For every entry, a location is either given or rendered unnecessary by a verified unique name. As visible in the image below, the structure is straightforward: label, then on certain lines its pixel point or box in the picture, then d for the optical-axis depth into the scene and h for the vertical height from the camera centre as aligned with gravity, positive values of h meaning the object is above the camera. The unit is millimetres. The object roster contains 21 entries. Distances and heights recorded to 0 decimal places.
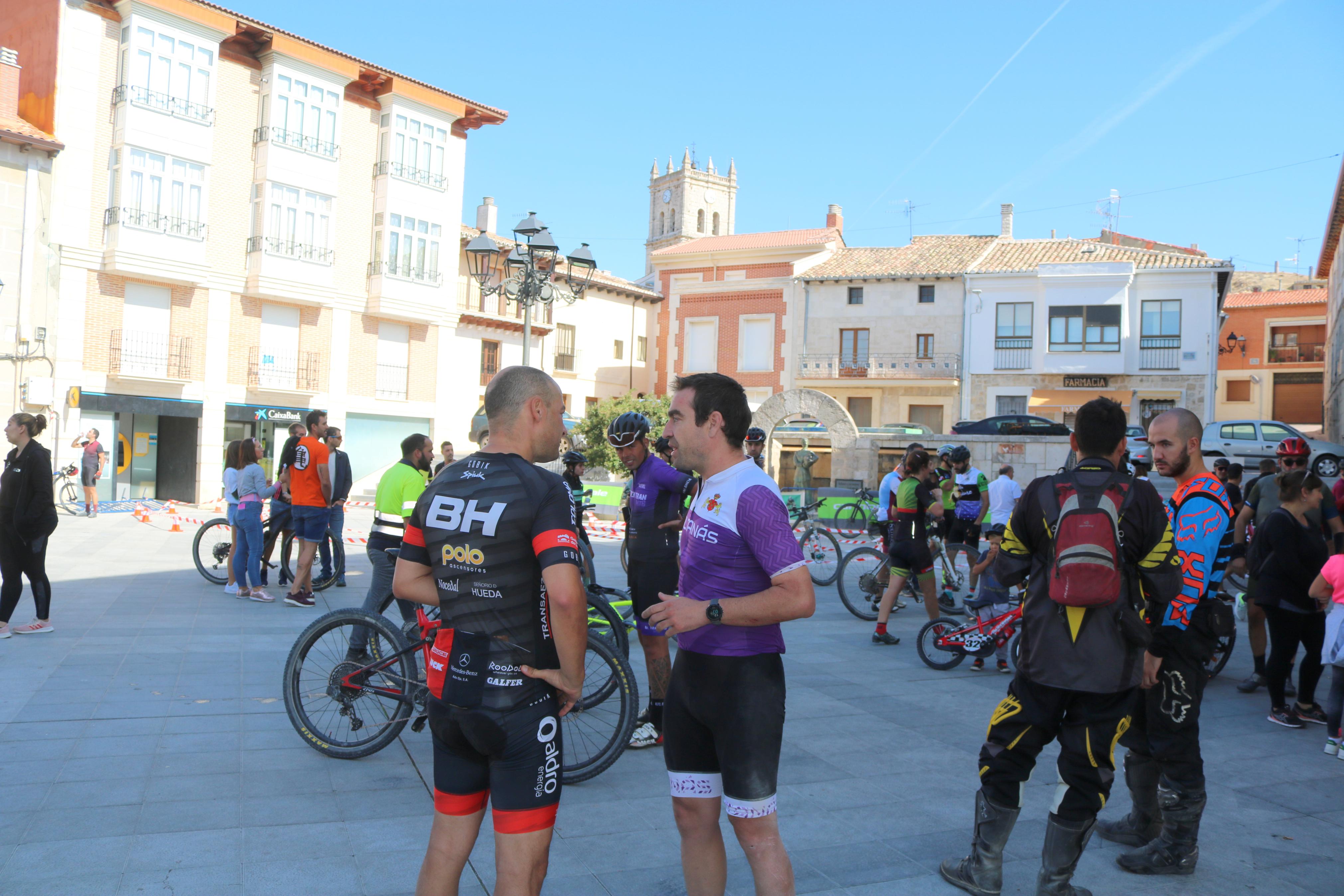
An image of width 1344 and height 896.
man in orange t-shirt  9562 -716
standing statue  24953 -187
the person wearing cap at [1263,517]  7176 -316
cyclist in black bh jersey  2607 -596
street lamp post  12391 +2494
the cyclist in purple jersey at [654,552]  5465 -605
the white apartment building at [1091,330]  34906 +5361
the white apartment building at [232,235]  24141 +5597
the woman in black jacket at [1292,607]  6336 -858
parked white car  25750 +1070
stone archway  24984 +655
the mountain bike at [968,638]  7414 -1394
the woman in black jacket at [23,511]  7203 -716
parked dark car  29531 +1246
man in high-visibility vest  6781 -601
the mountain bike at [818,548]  12094 -1185
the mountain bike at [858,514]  15742 -945
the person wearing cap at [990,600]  7824 -1218
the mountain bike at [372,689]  4934 -1342
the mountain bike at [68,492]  20250 -1565
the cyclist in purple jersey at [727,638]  2773 -565
